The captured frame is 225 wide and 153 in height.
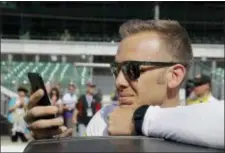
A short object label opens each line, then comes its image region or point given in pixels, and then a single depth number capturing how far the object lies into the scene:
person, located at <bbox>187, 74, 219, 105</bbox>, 5.38
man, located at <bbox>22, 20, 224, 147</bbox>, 1.76
